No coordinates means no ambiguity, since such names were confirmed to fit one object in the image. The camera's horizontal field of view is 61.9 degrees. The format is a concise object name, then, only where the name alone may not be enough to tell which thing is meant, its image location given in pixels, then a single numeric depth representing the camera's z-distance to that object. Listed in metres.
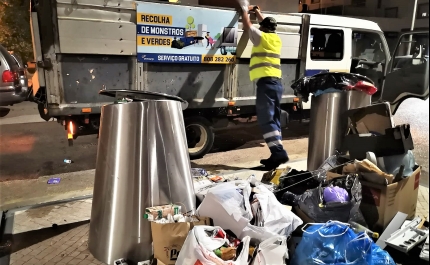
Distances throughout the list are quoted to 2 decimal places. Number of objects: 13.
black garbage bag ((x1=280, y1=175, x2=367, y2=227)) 2.83
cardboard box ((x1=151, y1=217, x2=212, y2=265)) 2.52
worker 5.08
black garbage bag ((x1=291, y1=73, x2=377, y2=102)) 4.15
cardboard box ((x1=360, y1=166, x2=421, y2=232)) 2.99
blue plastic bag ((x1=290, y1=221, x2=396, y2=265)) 2.31
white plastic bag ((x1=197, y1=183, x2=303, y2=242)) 2.53
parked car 7.20
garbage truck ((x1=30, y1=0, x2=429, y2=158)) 4.29
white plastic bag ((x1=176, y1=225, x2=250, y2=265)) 2.16
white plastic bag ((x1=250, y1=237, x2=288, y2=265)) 2.34
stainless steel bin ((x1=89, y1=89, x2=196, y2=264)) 2.68
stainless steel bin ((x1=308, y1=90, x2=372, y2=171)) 4.19
